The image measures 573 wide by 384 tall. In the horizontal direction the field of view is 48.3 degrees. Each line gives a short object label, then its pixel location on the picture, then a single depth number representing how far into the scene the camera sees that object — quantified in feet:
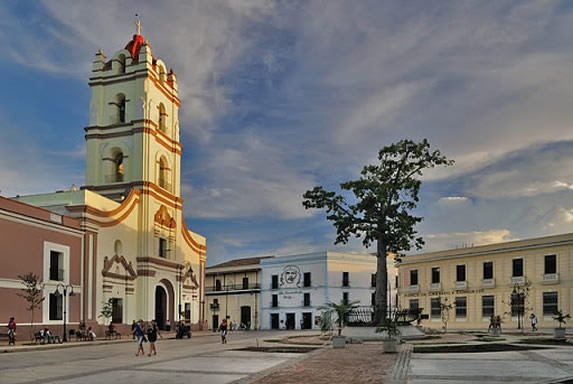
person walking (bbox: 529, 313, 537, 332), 130.72
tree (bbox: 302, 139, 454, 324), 113.12
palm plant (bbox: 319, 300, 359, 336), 90.45
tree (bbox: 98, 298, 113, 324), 138.21
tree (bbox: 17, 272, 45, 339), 112.16
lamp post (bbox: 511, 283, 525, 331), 153.38
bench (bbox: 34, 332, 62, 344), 110.49
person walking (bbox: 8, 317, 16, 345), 101.74
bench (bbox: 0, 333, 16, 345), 101.64
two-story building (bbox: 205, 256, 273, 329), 239.91
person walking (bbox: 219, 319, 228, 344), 108.58
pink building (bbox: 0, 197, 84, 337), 112.68
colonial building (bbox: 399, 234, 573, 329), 149.18
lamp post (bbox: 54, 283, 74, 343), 121.85
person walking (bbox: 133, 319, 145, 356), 79.05
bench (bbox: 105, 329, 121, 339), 136.15
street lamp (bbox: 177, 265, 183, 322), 180.59
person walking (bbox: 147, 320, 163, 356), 79.00
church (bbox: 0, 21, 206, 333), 125.59
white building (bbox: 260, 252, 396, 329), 224.74
